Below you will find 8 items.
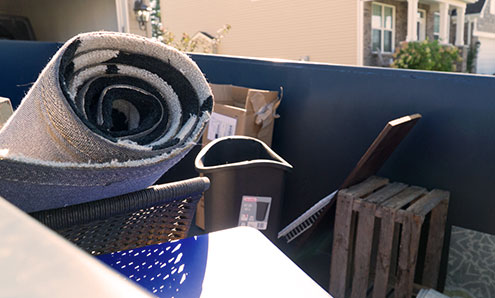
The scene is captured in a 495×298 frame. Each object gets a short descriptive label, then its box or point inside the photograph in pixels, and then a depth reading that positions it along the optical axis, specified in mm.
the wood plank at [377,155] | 2129
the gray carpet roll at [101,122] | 849
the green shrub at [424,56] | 12922
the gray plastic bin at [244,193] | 2178
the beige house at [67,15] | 5040
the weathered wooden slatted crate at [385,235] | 2123
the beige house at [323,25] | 14305
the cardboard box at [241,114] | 2871
